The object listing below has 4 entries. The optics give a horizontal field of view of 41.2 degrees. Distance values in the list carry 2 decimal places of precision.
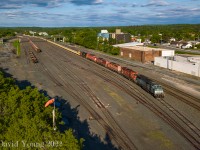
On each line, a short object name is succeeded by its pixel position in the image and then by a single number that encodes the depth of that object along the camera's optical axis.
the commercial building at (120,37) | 172.75
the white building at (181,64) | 63.62
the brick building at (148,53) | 86.70
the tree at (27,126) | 17.20
